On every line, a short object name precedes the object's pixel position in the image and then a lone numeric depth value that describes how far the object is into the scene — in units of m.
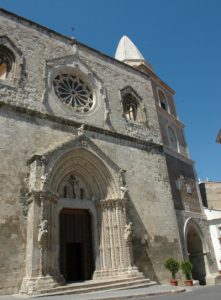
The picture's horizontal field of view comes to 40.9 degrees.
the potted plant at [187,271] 10.77
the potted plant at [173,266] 10.56
